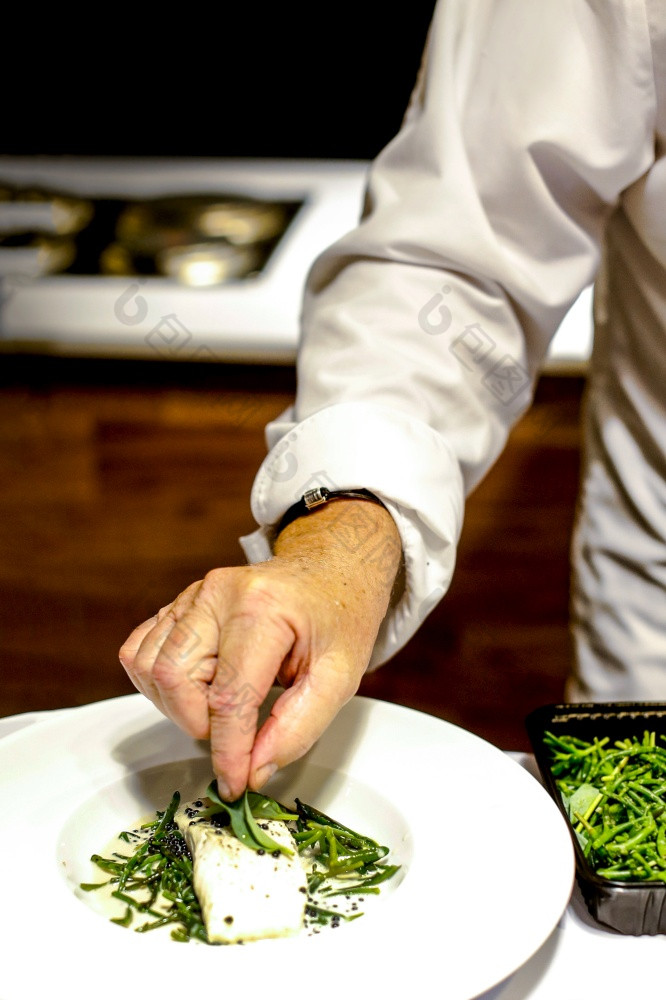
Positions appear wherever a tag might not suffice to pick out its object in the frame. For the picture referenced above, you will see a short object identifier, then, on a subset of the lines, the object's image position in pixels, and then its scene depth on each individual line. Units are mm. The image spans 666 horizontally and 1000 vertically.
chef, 833
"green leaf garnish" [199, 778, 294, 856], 691
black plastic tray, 646
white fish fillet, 640
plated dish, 574
